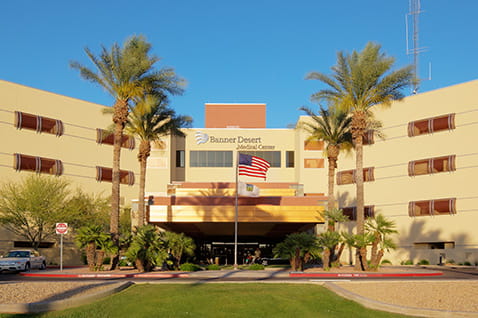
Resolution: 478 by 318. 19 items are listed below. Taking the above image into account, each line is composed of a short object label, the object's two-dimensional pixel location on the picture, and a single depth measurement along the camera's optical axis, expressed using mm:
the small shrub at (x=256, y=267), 39975
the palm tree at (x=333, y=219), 39919
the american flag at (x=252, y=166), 42125
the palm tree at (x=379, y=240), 34531
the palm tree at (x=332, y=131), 44562
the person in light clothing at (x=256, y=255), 55906
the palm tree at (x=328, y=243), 37406
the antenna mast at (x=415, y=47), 61175
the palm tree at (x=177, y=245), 37750
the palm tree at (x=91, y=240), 34281
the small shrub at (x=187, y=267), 37584
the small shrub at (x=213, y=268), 40719
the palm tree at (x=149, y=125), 43188
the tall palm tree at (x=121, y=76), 36969
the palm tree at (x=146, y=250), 33875
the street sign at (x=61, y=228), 33281
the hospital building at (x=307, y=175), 48531
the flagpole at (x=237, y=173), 41050
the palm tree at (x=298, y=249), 35969
